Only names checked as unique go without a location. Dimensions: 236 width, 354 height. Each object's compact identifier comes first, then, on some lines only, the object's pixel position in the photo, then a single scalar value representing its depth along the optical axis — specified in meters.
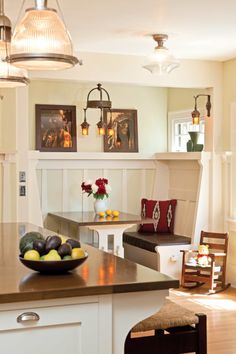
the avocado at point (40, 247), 2.59
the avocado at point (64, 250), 2.55
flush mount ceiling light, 5.72
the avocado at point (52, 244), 2.59
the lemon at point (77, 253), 2.57
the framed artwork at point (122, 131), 8.13
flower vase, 7.07
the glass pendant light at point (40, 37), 2.66
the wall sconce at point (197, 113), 7.08
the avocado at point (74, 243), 2.71
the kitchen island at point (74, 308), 2.25
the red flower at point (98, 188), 6.98
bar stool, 3.08
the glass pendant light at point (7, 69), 3.25
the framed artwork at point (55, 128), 7.75
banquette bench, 6.95
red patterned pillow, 7.79
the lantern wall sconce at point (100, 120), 6.92
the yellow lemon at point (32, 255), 2.51
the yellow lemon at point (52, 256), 2.50
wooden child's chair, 6.49
